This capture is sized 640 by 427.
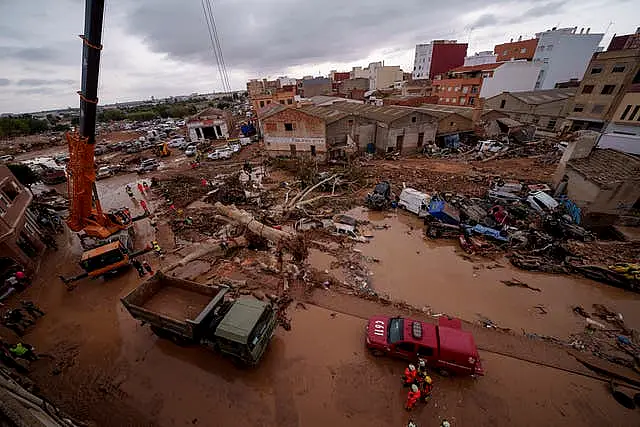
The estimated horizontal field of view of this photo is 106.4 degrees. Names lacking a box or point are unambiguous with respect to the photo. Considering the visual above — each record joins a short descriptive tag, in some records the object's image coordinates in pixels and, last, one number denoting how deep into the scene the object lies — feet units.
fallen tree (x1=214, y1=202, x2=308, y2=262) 39.75
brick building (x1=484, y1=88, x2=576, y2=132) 105.91
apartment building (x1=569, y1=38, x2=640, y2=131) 83.66
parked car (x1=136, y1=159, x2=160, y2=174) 95.96
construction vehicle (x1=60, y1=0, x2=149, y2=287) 28.91
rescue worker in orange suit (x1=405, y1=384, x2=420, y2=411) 21.40
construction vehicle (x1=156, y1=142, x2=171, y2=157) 116.88
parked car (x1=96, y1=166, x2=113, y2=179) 92.22
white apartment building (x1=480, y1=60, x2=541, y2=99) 140.67
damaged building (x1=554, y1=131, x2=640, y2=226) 44.57
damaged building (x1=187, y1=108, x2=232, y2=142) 137.18
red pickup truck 23.52
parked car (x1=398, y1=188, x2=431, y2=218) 53.21
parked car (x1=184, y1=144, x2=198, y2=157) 113.39
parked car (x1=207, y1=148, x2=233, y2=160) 105.29
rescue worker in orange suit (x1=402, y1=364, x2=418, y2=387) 23.16
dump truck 23.67
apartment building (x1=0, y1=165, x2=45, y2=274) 38.68
